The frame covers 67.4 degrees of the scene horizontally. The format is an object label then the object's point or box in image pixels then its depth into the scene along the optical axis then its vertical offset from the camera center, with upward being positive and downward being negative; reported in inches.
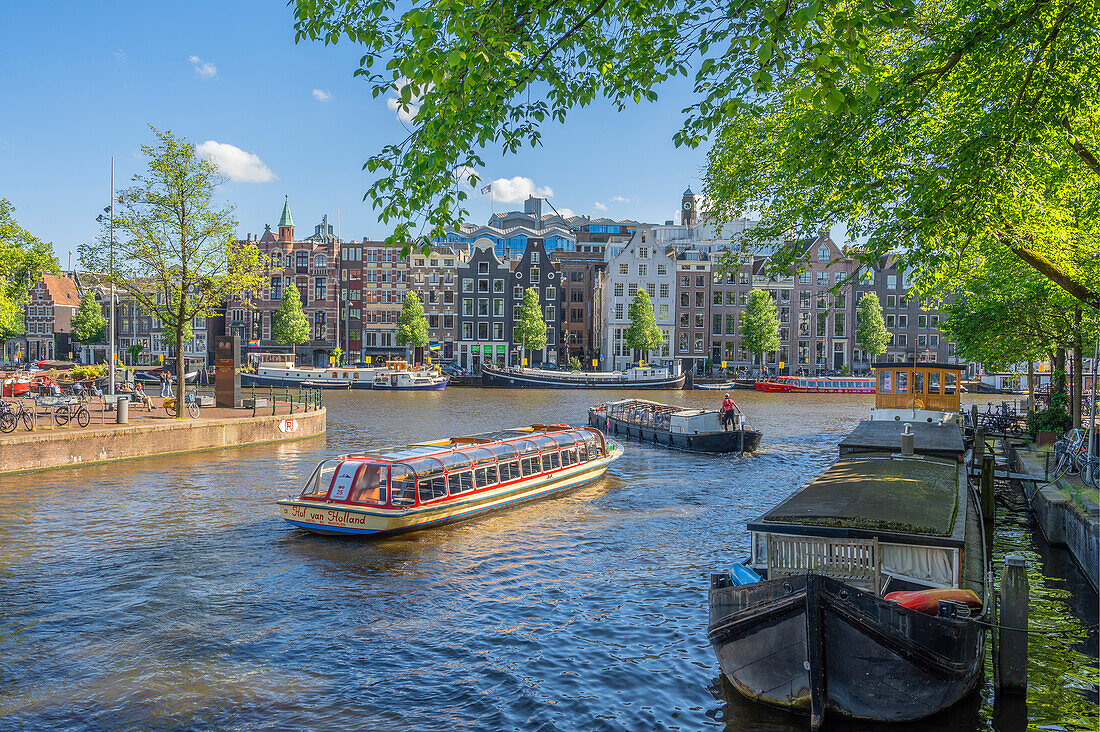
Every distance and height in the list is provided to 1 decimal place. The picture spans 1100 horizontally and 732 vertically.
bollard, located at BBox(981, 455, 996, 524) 898.7 -148.3
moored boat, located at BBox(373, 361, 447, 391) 3159.5 -70.5
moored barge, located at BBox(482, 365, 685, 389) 3346.5 -79.3
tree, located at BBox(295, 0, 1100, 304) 300.4 +123.9
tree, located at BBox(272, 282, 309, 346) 3705.7 +183.8
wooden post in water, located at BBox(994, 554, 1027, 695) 426.9 -142.9
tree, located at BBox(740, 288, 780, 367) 3698.3 +150.5
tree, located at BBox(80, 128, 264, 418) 1309.1 +189.6
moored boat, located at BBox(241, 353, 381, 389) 3176.7 -56.0
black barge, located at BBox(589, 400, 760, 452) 1427.2 -129.2
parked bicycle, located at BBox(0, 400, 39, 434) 1053.8 -68.0
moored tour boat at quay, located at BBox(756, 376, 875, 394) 3390.7 -112.6
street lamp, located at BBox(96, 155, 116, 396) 1323.8 +87.0
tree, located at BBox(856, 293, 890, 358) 3882.9 +147.3
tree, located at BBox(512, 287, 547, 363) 3806.6 +163.1
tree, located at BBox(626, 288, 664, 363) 3705.7 +140.9
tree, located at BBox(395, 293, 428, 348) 3811.5 +170.6
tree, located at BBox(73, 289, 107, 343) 4111.7 +217.4
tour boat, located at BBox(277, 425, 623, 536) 744.3 -123.9
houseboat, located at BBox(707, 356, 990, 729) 381.4 -123.4
